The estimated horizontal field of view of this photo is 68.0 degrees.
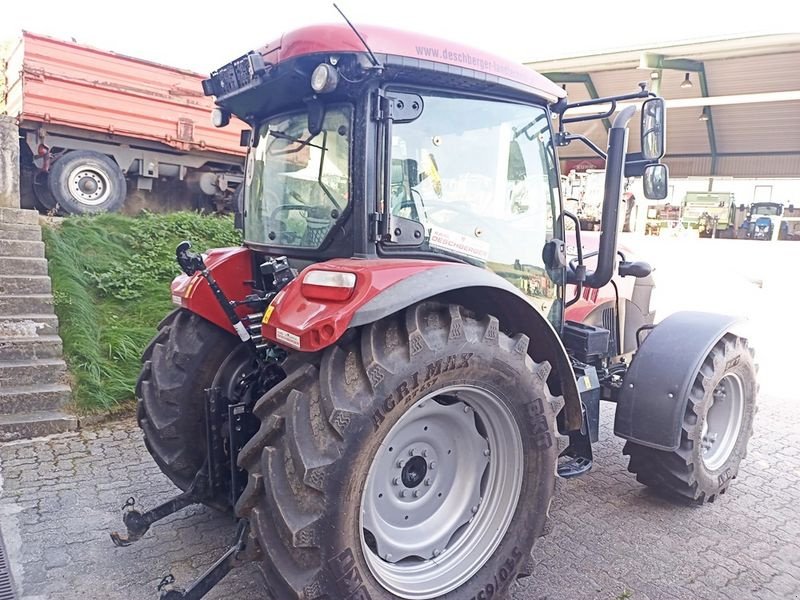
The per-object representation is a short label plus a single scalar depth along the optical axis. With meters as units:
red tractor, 2.00
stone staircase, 4.27
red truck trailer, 8.19
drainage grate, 2.47
